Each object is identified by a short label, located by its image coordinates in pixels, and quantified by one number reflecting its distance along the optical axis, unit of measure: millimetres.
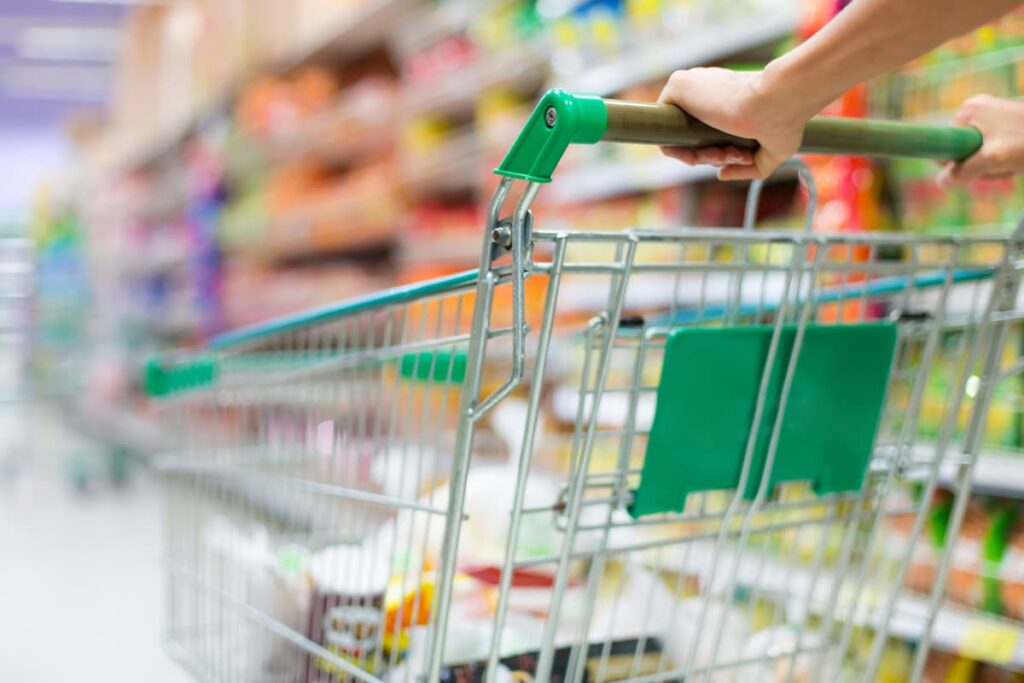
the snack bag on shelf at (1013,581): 1683
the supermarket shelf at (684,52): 2141
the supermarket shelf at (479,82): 3143
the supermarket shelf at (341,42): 4027
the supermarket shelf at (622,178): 2449
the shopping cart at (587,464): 908
